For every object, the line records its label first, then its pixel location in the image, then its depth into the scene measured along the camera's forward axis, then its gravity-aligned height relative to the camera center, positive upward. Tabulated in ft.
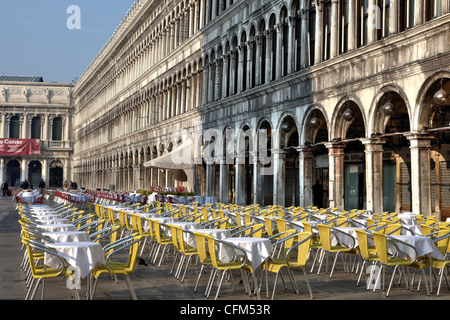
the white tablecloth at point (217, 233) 33.19 -3.02
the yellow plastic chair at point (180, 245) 33.14 -3.76
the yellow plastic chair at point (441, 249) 29.62 -3.74
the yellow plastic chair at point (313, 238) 35.99 -3.79
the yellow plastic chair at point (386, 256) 29.14 -3.76
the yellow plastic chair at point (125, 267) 26.43 -4.02
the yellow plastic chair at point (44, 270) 25.58 -4.08
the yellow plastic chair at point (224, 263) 27.58 -3.98
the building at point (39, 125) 300.61 +26.60
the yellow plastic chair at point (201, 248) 29.43 -3.42
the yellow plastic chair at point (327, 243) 34.14 -3.66
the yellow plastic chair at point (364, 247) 30.86 -3.53
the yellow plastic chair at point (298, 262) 28.22 -4.00
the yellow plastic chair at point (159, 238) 37.83 -3.88
